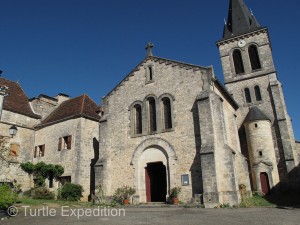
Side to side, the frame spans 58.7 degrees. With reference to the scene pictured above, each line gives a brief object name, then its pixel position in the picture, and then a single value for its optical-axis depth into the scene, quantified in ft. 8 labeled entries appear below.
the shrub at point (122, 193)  58.13
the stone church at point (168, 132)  53.01
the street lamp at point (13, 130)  47.42
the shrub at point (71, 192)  64.95
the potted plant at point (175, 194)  51.03
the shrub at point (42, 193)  69.26
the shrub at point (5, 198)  34.30
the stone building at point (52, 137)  72.90
